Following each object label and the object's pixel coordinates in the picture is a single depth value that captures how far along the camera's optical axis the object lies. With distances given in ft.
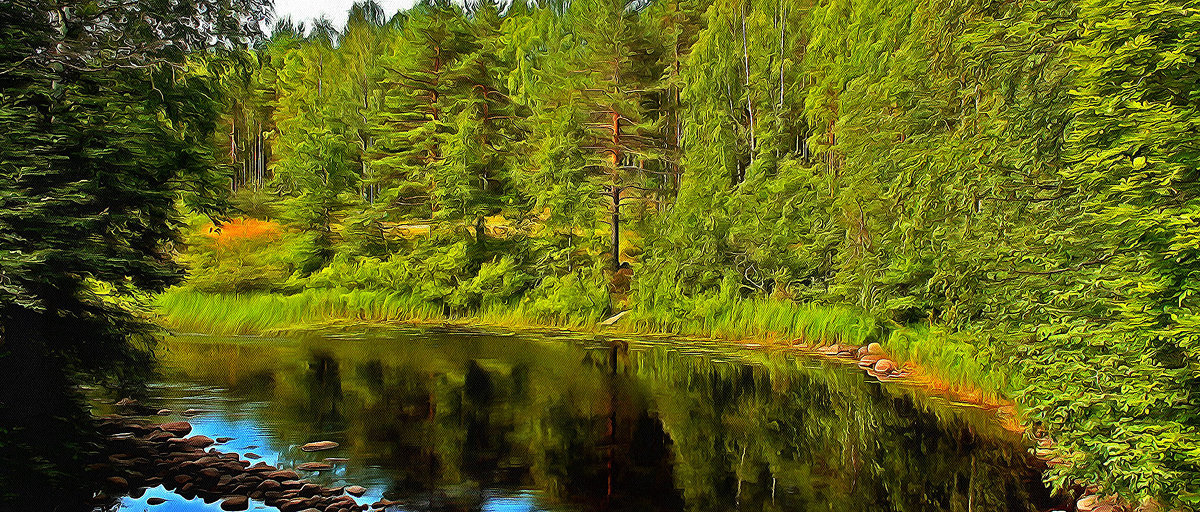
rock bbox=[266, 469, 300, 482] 34.55
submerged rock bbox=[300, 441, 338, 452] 40.32
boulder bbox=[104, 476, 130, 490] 33.55
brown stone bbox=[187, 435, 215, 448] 39.60
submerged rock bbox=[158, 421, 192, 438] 42.01
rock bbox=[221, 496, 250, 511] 31.45
